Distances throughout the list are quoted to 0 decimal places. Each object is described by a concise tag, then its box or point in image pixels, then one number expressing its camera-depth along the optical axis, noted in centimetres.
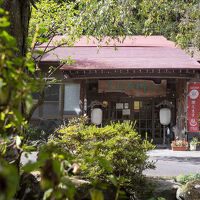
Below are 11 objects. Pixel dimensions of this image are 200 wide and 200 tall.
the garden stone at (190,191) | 436
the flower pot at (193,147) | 1328
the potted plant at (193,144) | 1327
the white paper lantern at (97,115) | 1462
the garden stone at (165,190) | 473
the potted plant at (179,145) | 1338
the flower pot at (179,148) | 1338
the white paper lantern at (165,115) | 1445
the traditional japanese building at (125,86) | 1352
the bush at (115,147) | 445
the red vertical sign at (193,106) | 1348
